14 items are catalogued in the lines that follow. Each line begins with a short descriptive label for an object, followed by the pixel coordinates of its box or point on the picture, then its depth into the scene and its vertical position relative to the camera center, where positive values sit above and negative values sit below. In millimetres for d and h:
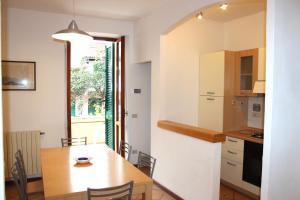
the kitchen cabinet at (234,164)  3662 -1118
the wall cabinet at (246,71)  3779 +305
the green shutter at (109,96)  5109 -130
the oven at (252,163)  3455 -1007
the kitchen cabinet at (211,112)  4070 -370
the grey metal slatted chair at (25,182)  2461 -930
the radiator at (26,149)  3959 -949
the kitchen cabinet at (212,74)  4016 +274
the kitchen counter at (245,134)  3497 -665
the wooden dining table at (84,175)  2021 -791
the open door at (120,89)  4801 +13
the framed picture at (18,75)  3967 +221
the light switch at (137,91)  4898 -23
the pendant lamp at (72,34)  2572 +564
